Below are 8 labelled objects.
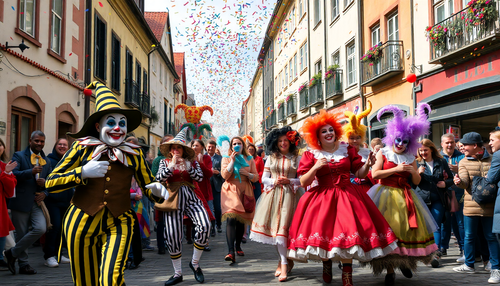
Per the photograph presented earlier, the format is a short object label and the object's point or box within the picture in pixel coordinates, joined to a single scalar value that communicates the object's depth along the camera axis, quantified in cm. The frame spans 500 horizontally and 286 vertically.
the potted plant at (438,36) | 1110
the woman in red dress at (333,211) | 436
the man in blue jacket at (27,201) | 593
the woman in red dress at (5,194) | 581
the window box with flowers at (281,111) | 3047
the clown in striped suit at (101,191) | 353
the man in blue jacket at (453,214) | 684
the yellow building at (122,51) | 1524
